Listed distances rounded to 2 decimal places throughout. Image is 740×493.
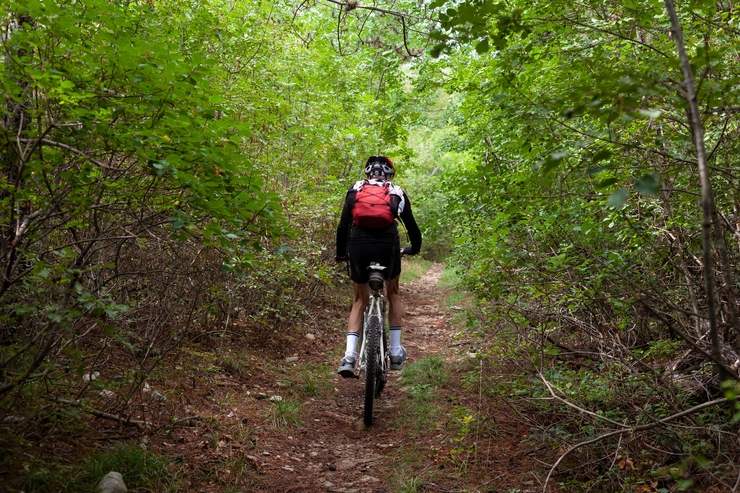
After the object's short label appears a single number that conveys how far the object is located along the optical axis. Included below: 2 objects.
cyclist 5.44
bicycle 5.23
